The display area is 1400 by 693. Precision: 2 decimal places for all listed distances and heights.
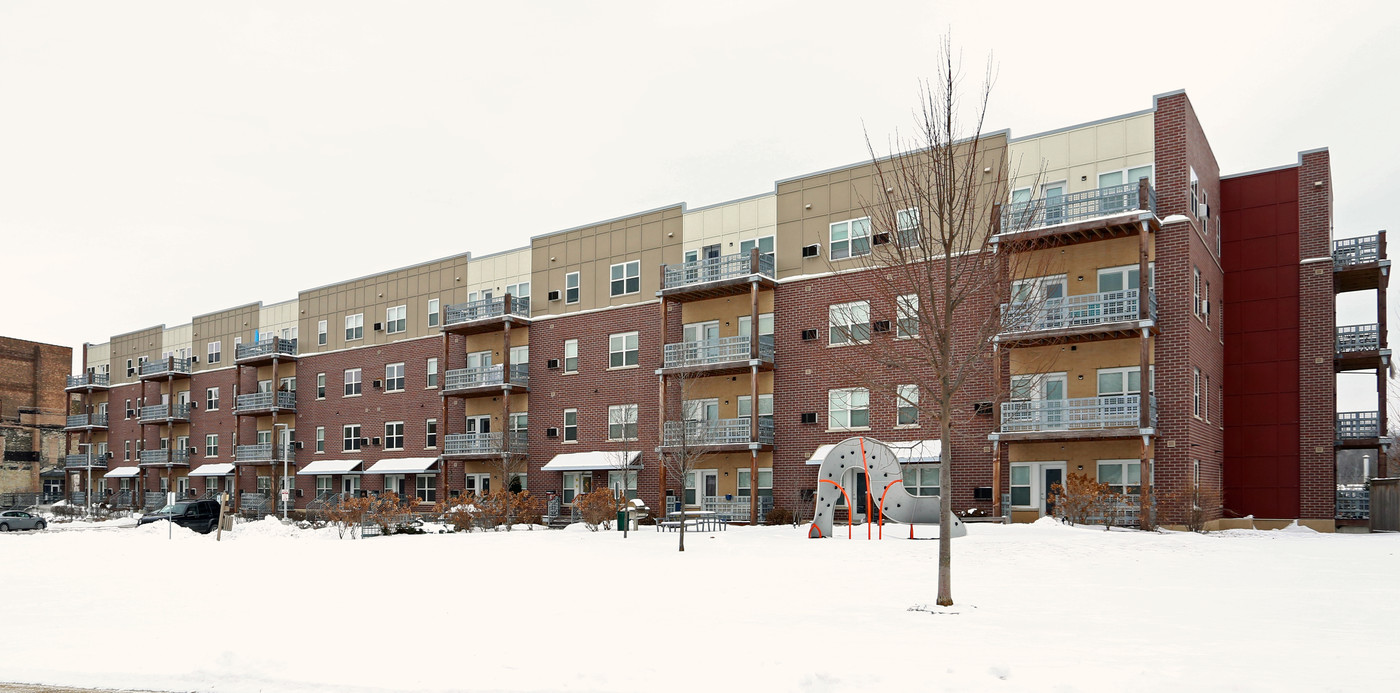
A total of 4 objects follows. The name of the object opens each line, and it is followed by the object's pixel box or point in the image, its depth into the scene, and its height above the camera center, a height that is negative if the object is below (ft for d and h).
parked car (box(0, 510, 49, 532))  138.31 -17.59
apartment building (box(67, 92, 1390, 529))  99.35 +6.69
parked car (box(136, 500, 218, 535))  136.98 -16.62
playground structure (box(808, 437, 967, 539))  89.97 -7.72
